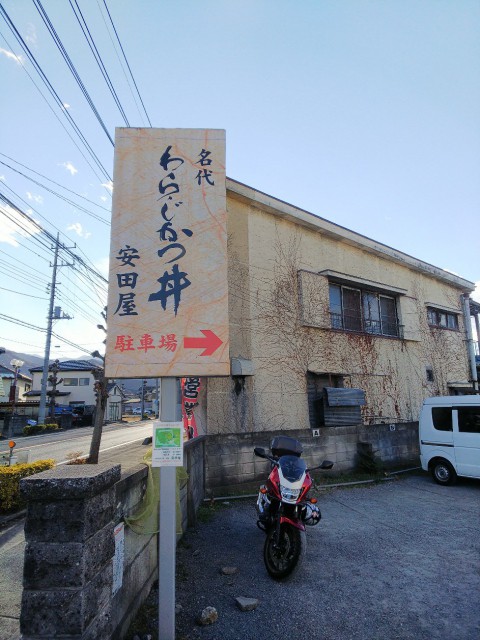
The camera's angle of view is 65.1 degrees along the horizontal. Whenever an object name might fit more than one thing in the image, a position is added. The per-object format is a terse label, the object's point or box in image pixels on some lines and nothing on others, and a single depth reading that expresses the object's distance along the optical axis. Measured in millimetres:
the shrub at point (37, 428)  25234
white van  8484
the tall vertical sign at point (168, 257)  3383
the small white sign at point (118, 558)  2768
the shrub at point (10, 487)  6773
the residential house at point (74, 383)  53219
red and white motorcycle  4152
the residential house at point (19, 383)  45738
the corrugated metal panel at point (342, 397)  9820
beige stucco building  9211
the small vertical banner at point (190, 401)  8477
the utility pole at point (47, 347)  27328
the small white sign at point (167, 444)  3195
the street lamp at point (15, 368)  25734
